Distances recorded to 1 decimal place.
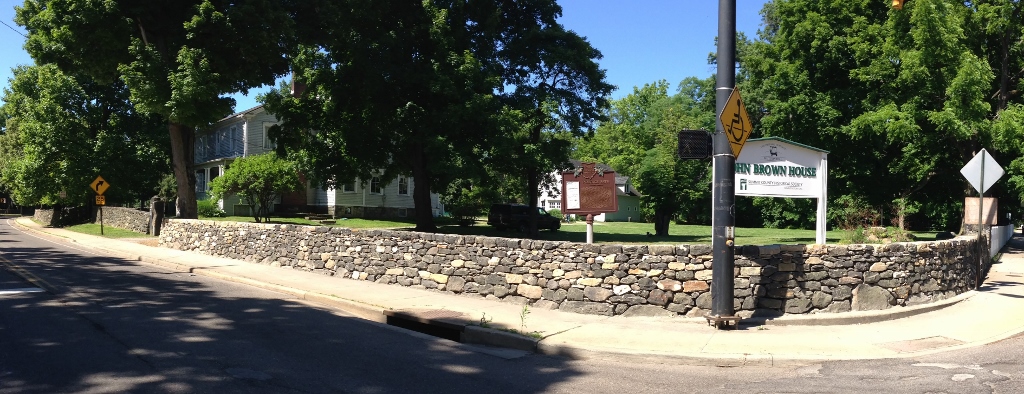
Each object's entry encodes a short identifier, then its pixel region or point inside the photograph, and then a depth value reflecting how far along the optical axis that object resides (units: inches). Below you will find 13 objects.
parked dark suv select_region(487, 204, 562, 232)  1433.3
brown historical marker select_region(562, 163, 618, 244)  434.0
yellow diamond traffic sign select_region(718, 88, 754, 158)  346.0
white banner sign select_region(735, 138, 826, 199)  407.8
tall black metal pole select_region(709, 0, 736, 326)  345.4
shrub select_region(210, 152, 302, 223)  1243.8
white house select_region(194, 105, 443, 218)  1608.0
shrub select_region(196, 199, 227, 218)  1487.5
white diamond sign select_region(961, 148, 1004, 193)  488.1
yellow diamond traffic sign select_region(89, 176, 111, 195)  1137.3
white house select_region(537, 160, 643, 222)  2573.8
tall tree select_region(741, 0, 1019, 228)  884.6
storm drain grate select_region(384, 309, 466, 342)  360.2
